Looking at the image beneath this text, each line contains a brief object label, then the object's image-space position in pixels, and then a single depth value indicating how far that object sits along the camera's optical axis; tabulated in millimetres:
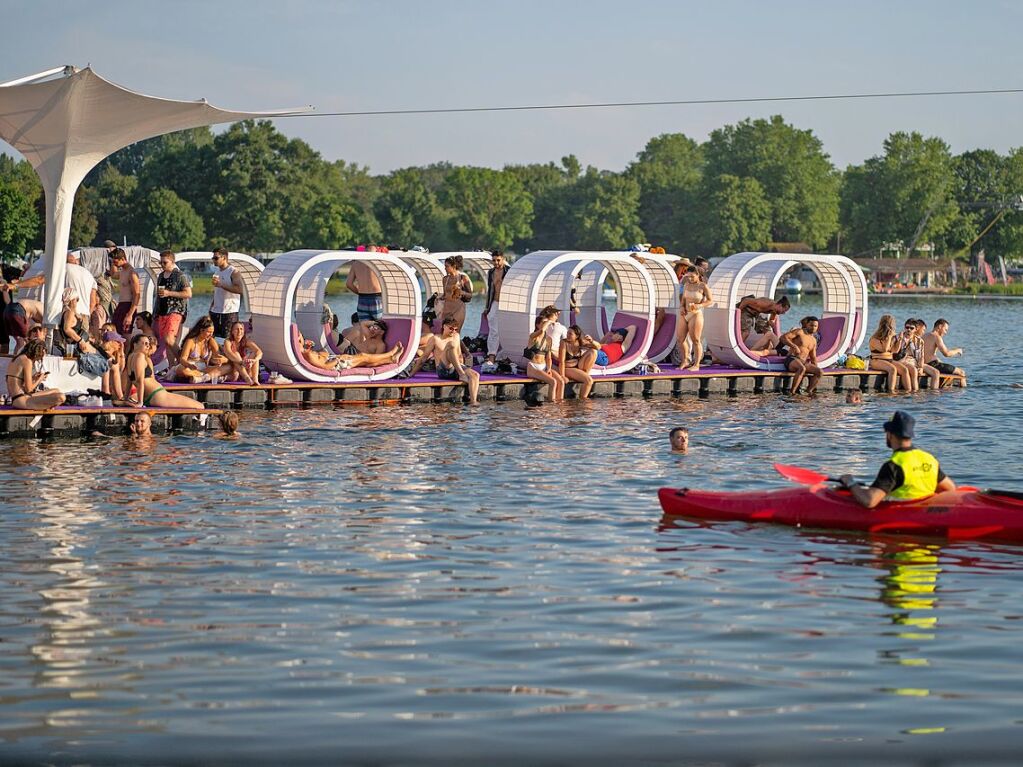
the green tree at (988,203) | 135625
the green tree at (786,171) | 138250
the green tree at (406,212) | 127706
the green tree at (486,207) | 133625
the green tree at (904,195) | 132625
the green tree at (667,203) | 139875
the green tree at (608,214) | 138250
